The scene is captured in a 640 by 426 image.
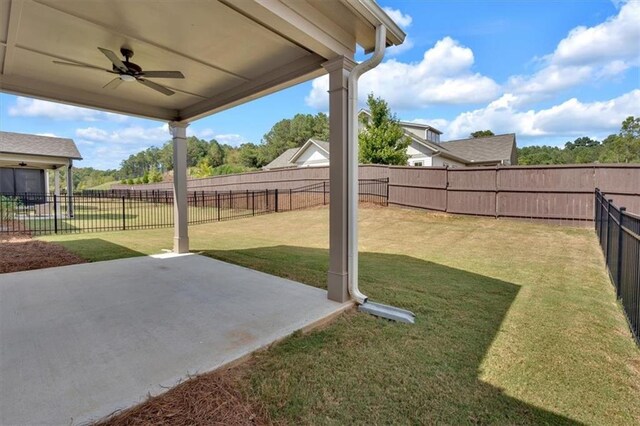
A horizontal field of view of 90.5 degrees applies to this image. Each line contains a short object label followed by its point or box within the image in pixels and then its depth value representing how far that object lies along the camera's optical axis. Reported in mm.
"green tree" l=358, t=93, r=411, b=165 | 16969
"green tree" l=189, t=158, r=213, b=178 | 33706
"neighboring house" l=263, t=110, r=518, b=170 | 20578
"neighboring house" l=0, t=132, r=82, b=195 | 14234
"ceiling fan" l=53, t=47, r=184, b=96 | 3797
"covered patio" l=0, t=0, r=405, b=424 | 2305
